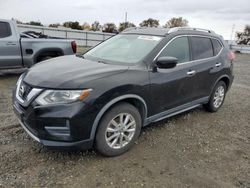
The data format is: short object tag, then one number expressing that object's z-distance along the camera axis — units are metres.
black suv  2.20
